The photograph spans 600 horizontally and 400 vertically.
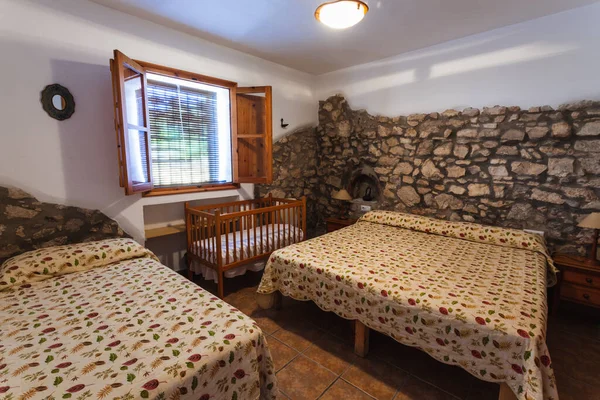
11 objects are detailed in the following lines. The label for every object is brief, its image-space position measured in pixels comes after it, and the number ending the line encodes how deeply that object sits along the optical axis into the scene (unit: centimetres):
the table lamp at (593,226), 219
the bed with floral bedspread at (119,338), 100
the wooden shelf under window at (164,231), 276
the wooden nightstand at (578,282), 219
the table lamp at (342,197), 372
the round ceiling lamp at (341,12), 184
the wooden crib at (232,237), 262
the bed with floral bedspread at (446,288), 130
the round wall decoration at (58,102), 213
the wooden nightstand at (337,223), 371
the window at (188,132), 287
